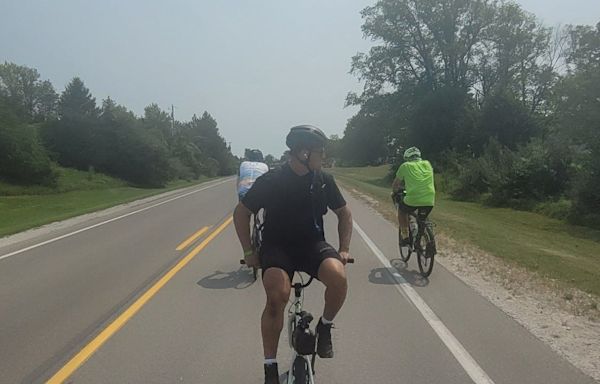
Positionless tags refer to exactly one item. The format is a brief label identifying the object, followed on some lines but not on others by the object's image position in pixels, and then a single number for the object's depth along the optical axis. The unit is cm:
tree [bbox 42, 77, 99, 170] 5669
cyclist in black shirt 411
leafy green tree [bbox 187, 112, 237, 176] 12769
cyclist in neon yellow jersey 946
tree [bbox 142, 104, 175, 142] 12081
